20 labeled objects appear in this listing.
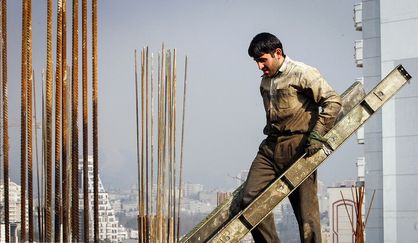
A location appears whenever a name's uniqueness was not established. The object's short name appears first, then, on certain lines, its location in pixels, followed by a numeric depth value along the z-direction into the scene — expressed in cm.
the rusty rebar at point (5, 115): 1050
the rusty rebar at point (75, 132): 1017
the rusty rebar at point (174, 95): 1151
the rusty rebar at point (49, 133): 972
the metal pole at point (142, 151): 1138
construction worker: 478
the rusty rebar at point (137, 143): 1152
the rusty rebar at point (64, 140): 1020
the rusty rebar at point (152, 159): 1162
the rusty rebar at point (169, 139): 1150
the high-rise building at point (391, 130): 4436
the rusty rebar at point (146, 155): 1162
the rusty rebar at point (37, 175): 1237
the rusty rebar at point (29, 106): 1008
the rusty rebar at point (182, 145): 1243
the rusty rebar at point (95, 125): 1032
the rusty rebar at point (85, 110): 1030
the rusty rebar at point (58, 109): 1017
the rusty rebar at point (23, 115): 1023
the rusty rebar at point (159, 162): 1164
